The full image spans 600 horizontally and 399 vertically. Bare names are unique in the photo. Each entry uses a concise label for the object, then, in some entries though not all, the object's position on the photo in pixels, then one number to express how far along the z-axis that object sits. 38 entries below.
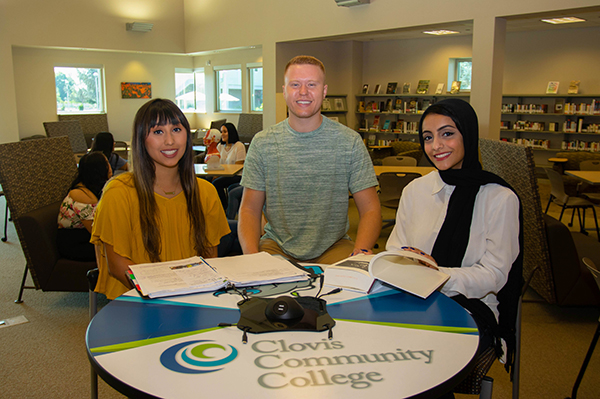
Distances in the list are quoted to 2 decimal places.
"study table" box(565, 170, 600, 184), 4.81
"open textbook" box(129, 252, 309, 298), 1.56
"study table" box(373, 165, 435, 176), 5.61
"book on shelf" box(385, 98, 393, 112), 11.41
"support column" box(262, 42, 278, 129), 9.10
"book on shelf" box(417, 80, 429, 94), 10.99
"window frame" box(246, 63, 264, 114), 13.15
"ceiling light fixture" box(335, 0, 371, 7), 7.36
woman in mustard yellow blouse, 2.04
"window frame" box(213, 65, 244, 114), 13.62
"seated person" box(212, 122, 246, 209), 6.45
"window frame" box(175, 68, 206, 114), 14.69
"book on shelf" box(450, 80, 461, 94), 10.59
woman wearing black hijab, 1.76
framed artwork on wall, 13.29
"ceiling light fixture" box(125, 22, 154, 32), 10.85
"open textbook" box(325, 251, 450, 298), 1.57
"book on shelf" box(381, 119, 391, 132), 11.56
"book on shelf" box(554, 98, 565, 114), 9.74
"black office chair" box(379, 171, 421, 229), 5.36
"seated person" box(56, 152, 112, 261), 3.49
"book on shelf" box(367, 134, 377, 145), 11.77
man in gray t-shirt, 2.41
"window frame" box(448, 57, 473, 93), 10.87
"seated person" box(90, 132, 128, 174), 6.08
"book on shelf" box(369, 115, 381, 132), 11.62
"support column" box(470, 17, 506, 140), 6.14
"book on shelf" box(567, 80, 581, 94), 9.51
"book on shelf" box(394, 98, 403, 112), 11.29
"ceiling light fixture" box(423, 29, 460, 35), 10.04
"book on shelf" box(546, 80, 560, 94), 9.79
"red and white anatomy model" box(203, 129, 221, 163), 6.57
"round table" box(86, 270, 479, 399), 1.06
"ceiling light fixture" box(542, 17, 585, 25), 8.50
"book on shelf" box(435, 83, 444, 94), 10.87
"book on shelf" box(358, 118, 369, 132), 11.67
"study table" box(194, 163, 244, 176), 5.45
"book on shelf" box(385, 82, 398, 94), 11.36
